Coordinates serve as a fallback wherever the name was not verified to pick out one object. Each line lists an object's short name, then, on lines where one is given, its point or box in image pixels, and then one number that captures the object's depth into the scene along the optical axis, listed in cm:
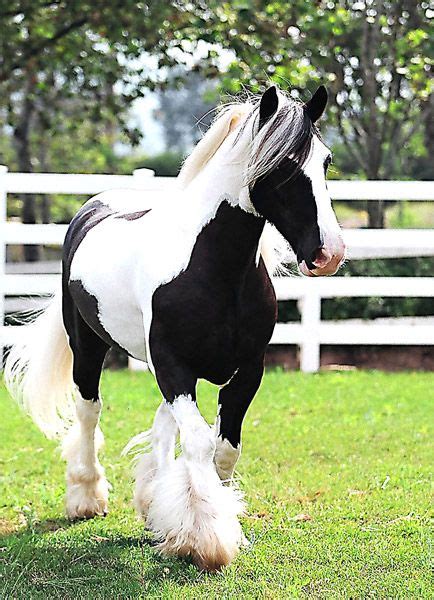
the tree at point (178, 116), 10954
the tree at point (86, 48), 1921
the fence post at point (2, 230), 1462
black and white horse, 626
